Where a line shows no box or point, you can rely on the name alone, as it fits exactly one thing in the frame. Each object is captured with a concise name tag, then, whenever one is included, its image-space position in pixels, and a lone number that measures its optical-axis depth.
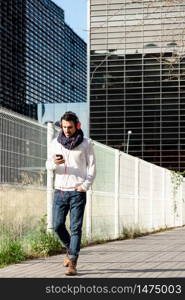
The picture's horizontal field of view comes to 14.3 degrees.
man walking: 7.98
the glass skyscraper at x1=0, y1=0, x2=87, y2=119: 122.38
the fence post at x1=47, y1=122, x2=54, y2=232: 10.89
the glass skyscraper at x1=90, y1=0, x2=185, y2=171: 104.81
